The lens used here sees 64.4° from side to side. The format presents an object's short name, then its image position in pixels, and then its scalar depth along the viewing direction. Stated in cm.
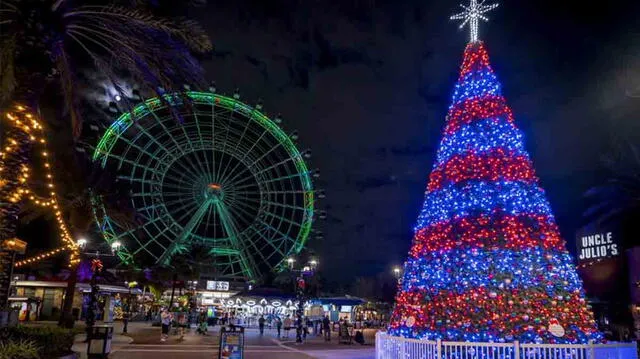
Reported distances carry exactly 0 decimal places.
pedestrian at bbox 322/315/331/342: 2806
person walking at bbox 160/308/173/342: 2376
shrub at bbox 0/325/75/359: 955
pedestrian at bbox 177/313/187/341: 2474
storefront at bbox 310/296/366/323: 3962
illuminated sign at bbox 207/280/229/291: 4850
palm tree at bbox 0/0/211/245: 847
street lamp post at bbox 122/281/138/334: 4145
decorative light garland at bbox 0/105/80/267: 880
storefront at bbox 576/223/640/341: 2957
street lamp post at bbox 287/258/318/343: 2583
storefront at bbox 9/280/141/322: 3369
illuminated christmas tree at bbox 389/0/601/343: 1115
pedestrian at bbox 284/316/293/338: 3116
